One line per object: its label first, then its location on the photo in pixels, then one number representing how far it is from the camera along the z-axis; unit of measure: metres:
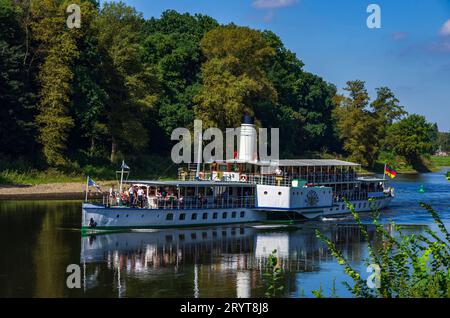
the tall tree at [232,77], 112.81
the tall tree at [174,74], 114.94
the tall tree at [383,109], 157.88
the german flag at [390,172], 87.25
